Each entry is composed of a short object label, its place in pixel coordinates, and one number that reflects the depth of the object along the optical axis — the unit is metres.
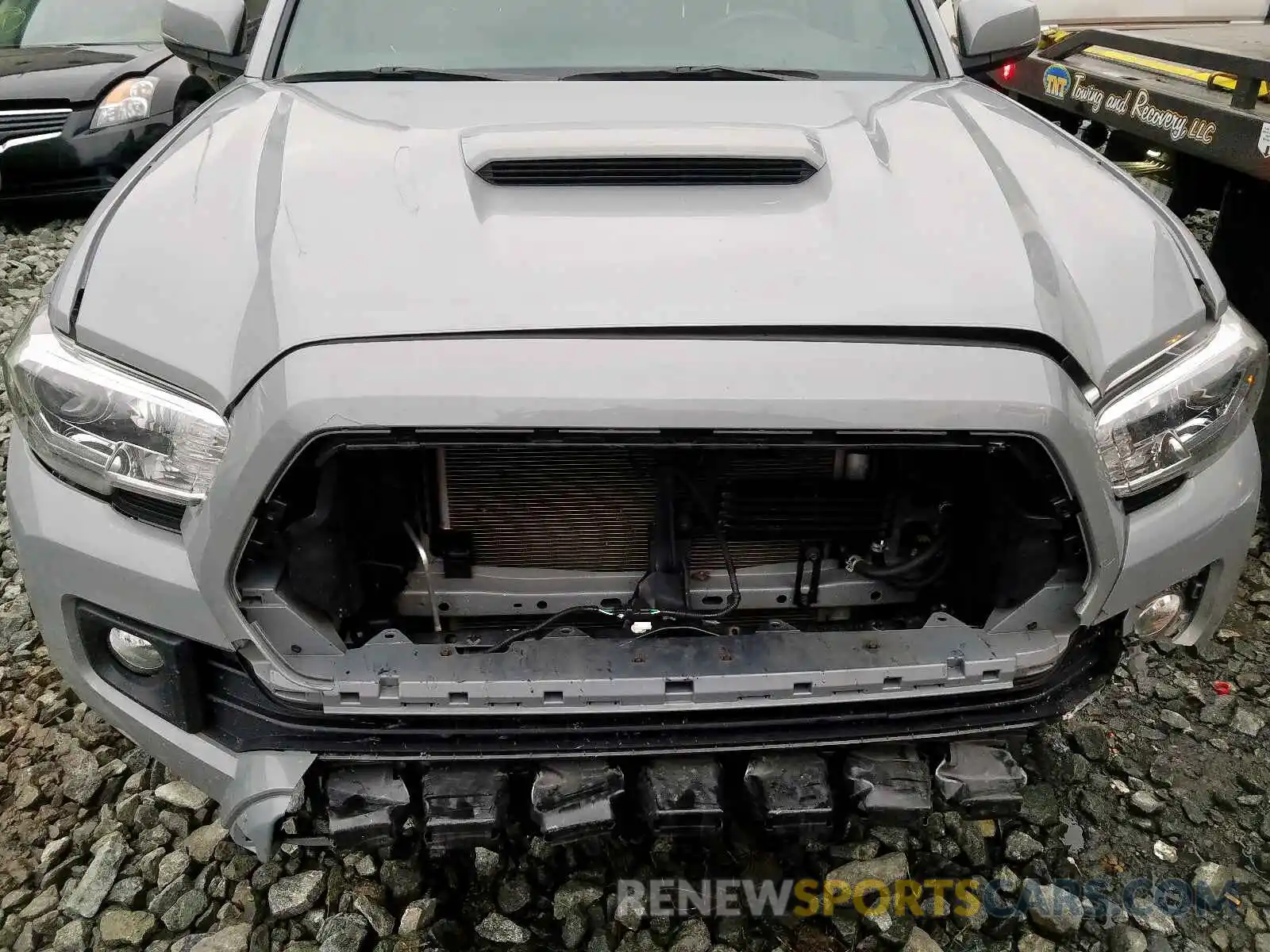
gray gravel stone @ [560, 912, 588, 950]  1.84
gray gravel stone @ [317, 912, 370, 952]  1.82
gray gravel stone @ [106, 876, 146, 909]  1.92
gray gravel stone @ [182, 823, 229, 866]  2.01
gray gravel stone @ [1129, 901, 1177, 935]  1.90
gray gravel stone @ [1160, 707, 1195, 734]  2.41
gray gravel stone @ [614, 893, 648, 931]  1.87
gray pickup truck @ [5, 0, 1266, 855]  1.40
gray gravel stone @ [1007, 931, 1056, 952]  1.86
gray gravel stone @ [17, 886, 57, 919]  1.90
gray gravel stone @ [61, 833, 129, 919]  1.91
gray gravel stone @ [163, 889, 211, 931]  1.88
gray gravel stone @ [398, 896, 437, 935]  1.86
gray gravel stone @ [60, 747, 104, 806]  2.17
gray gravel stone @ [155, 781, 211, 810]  2.12
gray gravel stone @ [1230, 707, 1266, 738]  2.40
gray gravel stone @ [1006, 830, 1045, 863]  2.04
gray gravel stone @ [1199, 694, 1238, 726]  2.44
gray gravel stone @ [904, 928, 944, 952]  1.85
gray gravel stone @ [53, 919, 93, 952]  1.84
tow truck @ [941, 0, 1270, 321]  3.13
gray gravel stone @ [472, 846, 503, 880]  1.98
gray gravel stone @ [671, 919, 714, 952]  1.83
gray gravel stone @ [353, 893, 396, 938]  1.86
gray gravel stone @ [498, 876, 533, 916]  1.90
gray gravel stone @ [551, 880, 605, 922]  1.89
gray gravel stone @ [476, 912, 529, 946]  1.84
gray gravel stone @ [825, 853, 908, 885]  1.98
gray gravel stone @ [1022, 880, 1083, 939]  1.89
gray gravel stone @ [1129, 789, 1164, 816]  2.15
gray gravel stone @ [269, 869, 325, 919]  1.89
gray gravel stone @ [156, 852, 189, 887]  1.96
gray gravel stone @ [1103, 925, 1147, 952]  1.86
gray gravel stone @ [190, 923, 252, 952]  1.83
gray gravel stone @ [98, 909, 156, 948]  1.85
